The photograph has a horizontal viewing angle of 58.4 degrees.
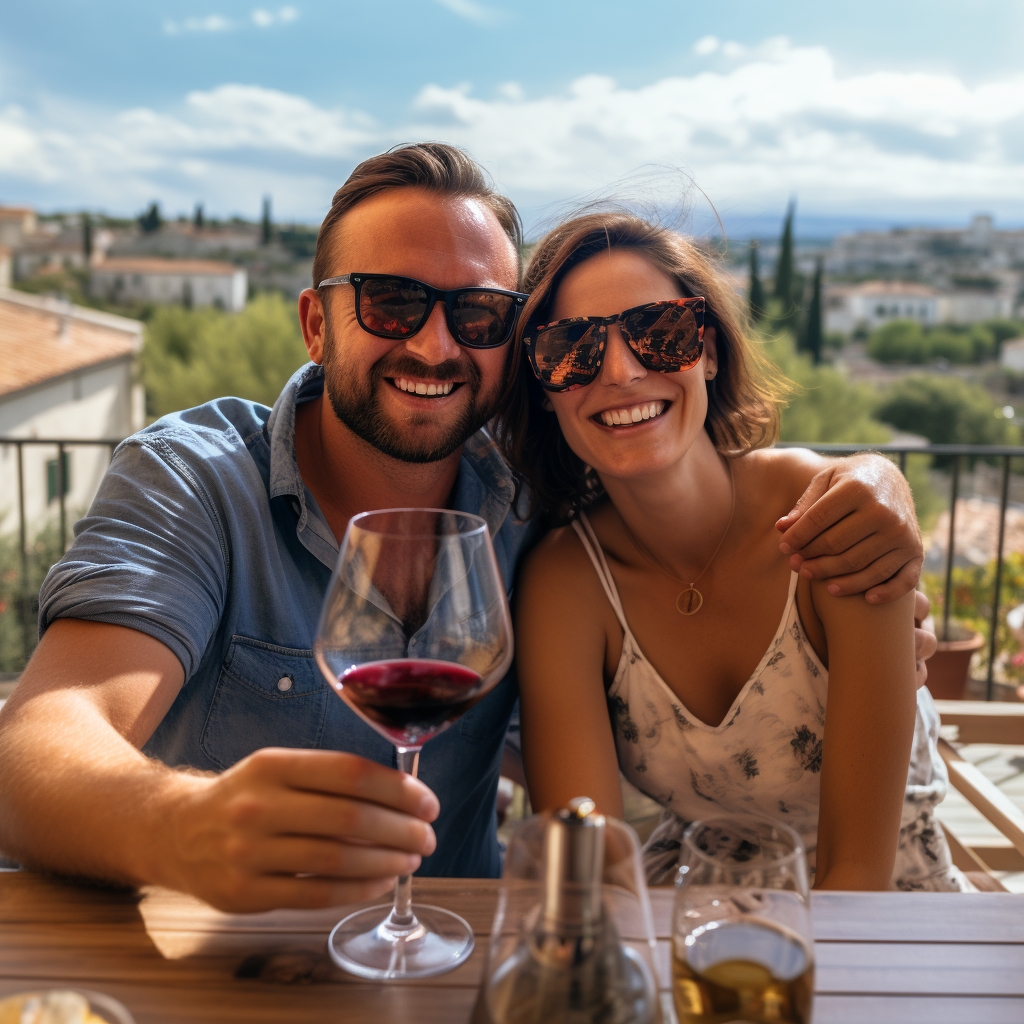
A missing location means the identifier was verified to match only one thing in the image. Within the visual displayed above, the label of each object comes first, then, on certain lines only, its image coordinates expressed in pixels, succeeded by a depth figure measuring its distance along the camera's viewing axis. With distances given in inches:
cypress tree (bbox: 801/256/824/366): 1054.5
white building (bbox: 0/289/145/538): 962.1
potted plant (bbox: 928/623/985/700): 175.5
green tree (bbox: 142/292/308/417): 1414.9
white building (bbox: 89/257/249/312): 1608.0
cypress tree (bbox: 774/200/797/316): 1030.1
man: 30.0
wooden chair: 68.1
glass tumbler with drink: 26.5
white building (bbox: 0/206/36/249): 1705.2
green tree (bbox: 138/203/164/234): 1711.4
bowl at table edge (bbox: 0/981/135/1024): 24.1
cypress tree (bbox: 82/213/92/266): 1617.7
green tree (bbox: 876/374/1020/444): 1375.5
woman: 57.0
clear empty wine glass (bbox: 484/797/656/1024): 21.9
